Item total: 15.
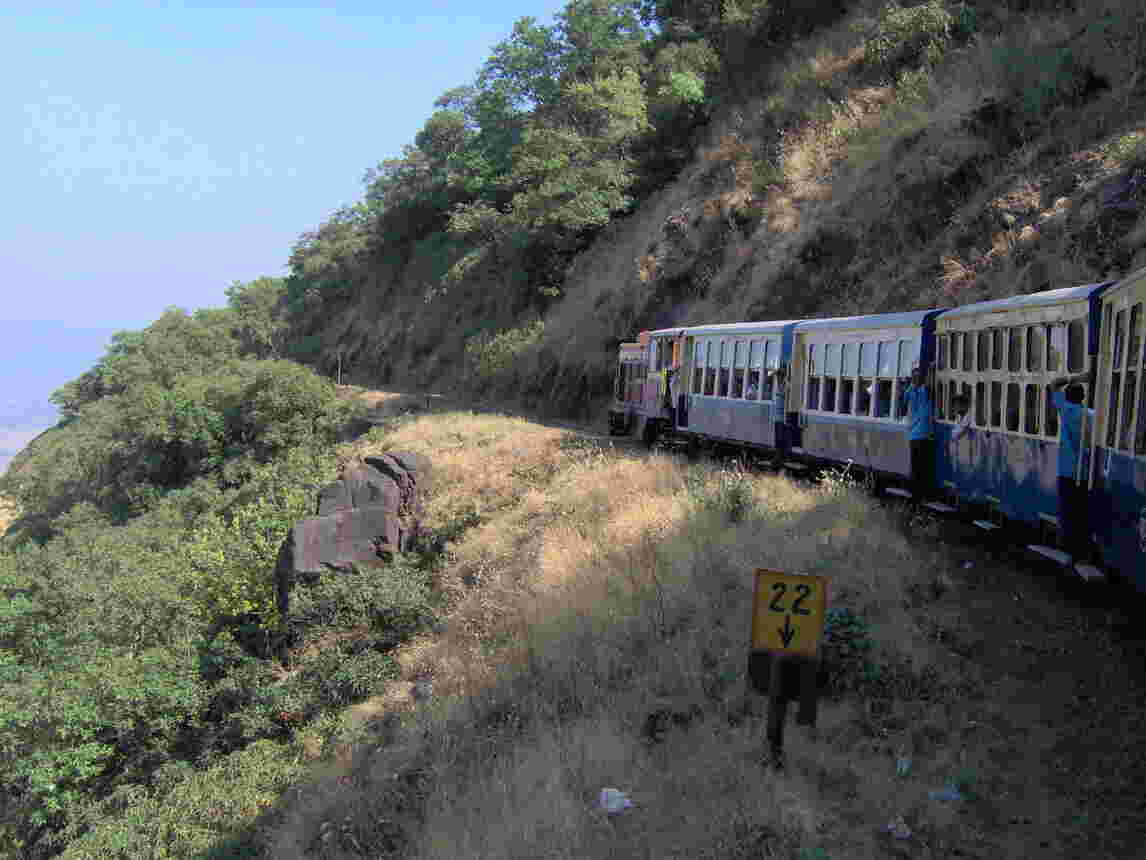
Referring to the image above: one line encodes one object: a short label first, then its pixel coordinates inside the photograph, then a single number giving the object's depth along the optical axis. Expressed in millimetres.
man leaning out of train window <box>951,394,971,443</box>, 13852
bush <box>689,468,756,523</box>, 14250
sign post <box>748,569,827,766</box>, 7121
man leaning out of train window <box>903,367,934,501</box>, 15055
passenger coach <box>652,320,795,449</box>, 20250
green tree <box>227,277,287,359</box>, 91375
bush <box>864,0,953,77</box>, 34031
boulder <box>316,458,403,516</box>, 23672
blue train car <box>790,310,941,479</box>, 15766
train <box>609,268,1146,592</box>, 9539
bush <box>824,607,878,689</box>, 9234
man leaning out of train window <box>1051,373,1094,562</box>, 10641
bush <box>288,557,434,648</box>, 18125
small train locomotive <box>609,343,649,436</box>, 29625
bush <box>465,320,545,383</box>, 45312
